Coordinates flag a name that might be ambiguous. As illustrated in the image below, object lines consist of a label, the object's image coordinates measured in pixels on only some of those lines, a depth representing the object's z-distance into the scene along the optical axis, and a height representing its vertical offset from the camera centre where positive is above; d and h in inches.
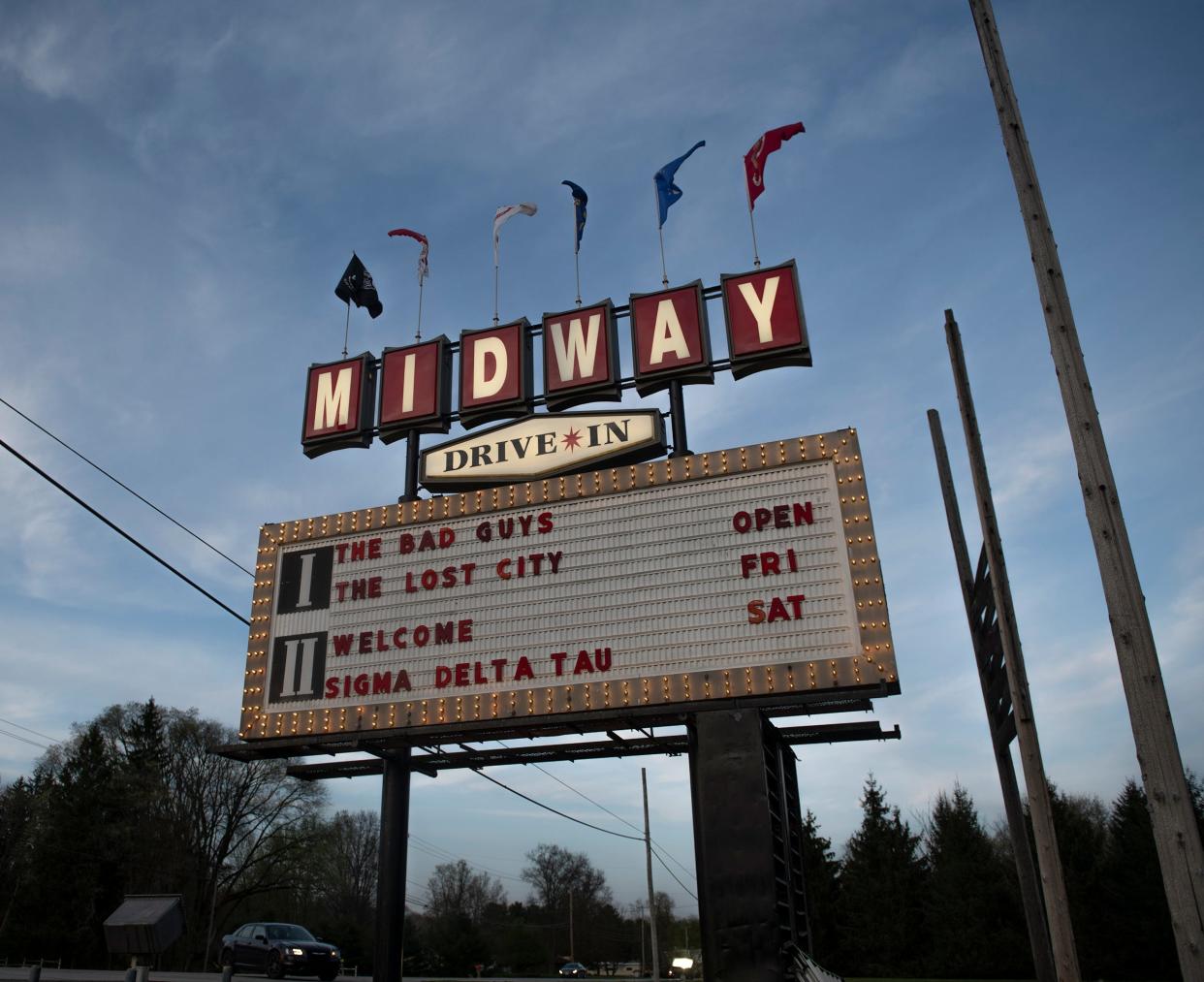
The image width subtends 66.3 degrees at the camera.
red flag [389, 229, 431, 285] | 827.4 +542.1
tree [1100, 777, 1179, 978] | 1348.4 -54.5
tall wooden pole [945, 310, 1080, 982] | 423.8 +54.5
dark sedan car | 813.9 -43.6
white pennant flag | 799.1 +542.1
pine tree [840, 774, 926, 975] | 1600.6 -38.4
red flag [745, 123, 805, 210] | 718.5 +523.3
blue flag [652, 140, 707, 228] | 745.0 +522.2
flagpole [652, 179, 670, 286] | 735.1 +490.0
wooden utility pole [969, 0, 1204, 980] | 221.3 +62.0
